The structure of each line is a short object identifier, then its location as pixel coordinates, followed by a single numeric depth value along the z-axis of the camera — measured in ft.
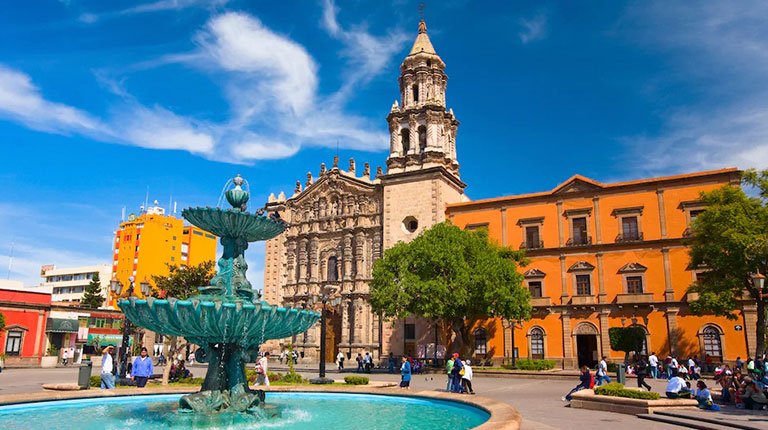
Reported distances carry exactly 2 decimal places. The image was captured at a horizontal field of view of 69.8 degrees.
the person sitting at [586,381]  52.60
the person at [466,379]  53.83
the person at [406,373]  57.41
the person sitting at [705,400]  44.70
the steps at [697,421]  36.58
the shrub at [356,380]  56.18
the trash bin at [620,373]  58.25
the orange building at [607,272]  99.27
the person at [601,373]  60.44
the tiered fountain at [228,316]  33.30
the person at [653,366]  85.76
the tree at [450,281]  94.79
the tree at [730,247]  79.87
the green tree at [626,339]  100.68
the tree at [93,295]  198.70
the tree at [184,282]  104.42
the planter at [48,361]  115.24
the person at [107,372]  48.78
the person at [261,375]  57.27
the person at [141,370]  51.69
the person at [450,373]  55.84
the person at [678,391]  46.21
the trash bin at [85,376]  46.98
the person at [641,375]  62.73
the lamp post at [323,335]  57.52
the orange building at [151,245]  241.96
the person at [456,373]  54.98
